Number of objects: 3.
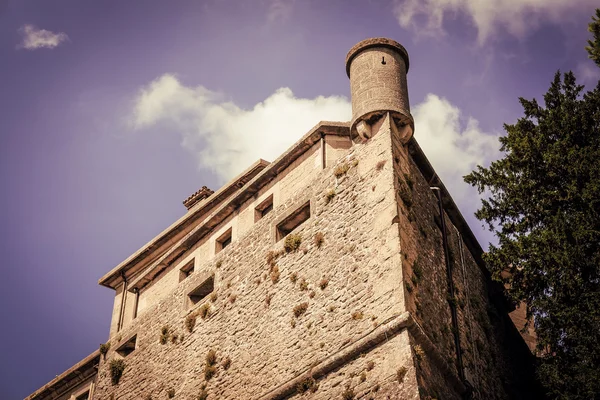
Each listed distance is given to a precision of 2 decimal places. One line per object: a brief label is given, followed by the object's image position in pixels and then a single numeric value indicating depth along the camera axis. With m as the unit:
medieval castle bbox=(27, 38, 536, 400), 17.39
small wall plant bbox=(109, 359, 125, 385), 24.66
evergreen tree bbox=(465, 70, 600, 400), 19.50
